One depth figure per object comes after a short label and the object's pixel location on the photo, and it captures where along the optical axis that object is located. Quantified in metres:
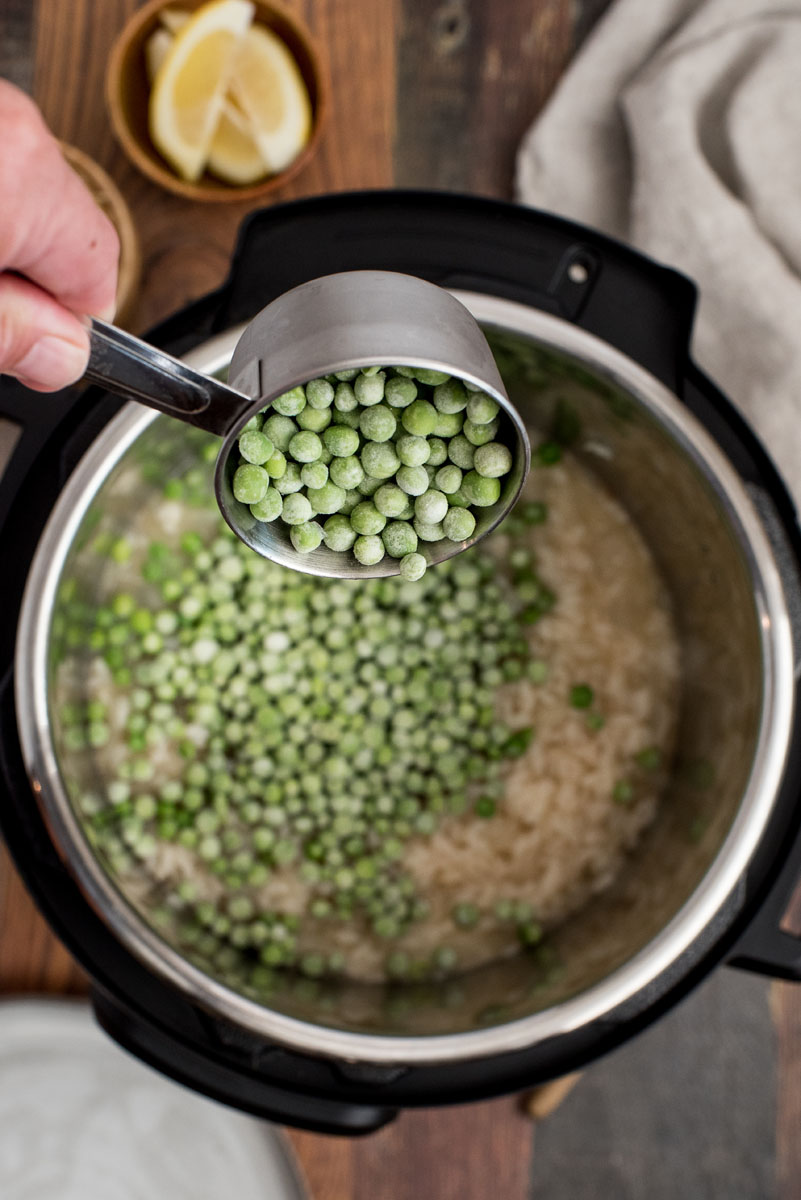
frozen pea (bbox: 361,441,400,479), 0.72
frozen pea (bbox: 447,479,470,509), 0.73
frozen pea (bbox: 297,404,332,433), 0.72
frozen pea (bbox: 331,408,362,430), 0.72
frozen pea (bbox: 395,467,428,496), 0.72
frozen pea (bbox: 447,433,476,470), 0.72
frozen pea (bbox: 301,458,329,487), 0.72
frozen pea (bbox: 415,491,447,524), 0.72
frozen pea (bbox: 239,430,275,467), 0.71
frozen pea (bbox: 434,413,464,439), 0.72
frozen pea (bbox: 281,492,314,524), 0.72
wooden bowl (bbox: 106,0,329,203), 0.83
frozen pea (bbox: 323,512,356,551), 0.73
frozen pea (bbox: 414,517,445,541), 0.73
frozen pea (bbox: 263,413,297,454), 0.72
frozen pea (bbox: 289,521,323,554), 0.72
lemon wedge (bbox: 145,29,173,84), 0.83
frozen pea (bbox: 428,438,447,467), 0.73
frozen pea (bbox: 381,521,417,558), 0.73
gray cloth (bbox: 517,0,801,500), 0.84
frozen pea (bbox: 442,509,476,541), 0.72
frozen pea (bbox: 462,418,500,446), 0.72
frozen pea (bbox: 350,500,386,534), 0.72
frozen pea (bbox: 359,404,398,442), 0.72
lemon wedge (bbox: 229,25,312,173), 0.83
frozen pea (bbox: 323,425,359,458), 0.72
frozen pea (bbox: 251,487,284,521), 0.72
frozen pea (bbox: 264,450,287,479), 0.71
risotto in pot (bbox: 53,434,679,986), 0.84
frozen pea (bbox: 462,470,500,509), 0.72
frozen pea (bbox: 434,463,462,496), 0.72
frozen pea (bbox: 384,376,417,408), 0.71
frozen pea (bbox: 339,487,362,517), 0.73
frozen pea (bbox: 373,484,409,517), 0.72
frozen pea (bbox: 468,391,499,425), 0.71
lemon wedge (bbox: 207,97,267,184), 0.84
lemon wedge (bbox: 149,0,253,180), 0.81
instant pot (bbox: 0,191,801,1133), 0.78
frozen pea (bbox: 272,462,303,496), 0.72
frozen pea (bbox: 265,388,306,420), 0.71
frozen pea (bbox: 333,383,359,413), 0.72
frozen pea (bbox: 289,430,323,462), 0.72
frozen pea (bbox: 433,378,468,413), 0.72
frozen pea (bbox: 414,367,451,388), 0.71
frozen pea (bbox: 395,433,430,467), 0.72
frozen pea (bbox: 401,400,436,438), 0.71
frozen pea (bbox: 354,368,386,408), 0.71
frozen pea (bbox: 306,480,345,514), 0.72
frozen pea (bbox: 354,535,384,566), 0.73
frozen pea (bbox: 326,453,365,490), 0.72
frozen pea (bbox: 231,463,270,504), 0.71
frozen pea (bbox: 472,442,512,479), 0.72
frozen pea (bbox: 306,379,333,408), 0.71
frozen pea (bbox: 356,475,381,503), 0.73
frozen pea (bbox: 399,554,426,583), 0.72
